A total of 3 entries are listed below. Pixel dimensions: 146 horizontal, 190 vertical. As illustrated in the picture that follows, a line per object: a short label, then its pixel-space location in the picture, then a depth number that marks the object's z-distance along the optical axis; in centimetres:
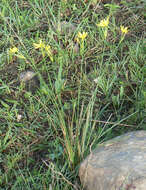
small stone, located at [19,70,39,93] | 221
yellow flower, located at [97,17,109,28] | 211
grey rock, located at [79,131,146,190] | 135
